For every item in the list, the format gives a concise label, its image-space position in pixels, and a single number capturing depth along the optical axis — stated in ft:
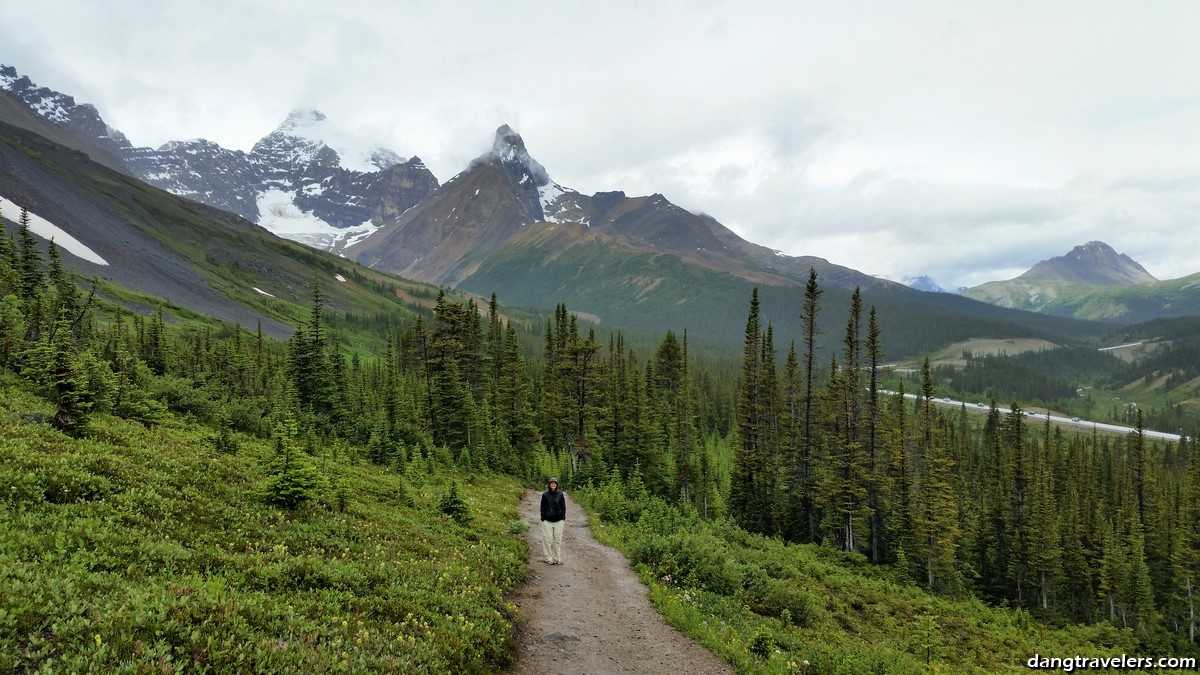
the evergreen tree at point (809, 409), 155.63
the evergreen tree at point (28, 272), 151.34
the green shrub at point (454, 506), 73.41
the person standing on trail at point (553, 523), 64.13
